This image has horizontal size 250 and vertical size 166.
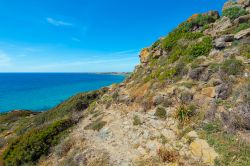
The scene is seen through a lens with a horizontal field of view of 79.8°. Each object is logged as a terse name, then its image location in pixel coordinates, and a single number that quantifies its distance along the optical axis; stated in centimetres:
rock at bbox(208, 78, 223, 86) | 735
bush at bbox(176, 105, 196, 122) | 682
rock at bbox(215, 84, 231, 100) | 668
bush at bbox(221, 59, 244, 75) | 728
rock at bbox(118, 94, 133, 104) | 1116
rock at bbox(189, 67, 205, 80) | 866
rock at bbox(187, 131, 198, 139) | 575
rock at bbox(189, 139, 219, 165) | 476
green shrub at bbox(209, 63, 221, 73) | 811
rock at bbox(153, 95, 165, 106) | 866
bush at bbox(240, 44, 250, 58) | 785
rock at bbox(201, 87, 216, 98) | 706
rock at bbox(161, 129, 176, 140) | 634
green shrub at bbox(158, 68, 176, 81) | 1008
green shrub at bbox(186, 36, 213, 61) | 1019
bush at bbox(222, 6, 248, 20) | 1247
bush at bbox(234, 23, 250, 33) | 1016
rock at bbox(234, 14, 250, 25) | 1118
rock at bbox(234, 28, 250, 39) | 927
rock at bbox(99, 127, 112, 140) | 836
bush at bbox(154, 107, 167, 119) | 774
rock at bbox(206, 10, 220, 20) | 1485
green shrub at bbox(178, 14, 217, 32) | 1432
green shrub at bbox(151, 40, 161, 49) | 1733
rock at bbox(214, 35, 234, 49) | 963
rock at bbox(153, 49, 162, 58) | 1519
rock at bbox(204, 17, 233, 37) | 1166
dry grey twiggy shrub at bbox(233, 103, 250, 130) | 521
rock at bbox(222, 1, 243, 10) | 1423
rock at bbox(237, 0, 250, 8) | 1320
